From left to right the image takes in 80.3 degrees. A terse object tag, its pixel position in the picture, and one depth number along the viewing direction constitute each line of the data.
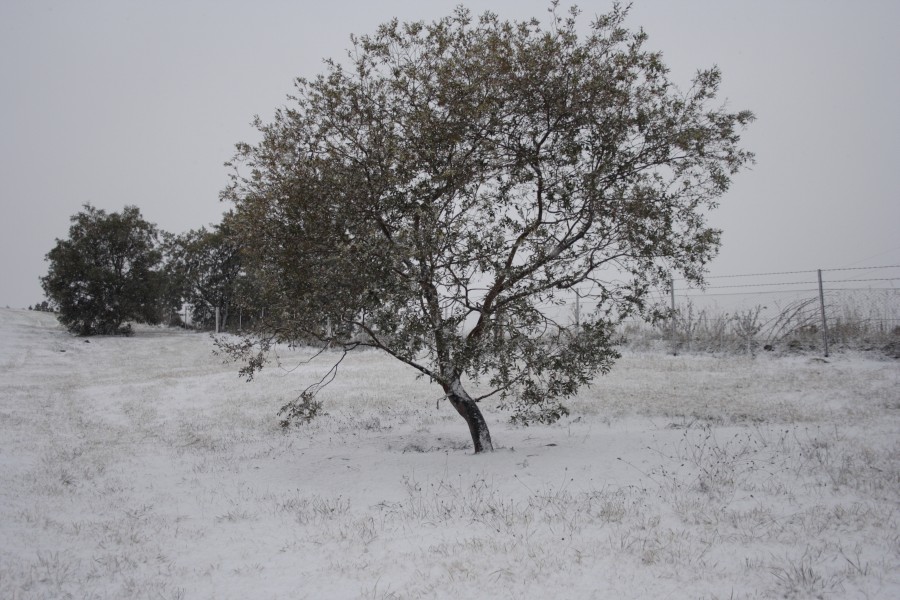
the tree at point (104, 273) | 37.97
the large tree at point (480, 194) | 8.12
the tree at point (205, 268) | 45.86
